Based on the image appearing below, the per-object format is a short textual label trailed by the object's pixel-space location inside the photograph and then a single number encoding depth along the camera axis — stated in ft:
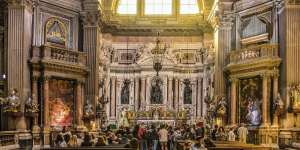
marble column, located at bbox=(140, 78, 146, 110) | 151.32
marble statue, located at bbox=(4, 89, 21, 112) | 86.82
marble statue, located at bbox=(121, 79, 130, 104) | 153.28
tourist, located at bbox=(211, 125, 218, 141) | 101.38
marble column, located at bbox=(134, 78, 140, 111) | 152.25
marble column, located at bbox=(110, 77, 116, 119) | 151.84
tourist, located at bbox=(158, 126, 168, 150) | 92.48
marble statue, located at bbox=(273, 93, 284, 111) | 93.25
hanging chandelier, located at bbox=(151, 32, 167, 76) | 137.66
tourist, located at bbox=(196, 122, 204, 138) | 102.89
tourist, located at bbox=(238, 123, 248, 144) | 93.86
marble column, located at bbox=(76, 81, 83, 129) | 105.78
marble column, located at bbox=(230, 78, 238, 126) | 106.63
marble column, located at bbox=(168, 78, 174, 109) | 151.53
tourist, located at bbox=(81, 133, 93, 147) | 75.20
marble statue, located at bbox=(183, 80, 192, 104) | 152.76
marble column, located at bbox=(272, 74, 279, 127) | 96.38
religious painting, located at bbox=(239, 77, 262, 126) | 101.65
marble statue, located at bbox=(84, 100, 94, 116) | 107.18
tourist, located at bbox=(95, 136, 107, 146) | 74.43
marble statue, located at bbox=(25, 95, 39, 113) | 91.11
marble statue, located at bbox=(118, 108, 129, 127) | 141.28
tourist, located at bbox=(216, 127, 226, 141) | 100.09
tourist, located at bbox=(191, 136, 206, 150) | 58.39
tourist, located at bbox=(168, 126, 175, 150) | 99.66
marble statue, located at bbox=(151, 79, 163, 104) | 151.43
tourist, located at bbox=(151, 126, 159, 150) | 95.70
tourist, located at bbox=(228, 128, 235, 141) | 94.82
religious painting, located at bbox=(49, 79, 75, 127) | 100.94
